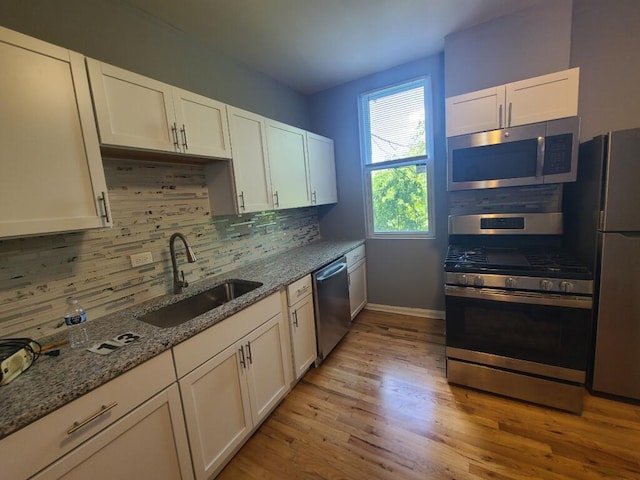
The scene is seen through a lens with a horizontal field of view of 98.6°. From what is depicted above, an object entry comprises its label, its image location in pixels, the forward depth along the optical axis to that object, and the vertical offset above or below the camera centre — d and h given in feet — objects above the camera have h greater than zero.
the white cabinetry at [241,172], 6.63 +0.97
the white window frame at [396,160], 9.28 +1.40
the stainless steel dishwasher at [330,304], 7.47 -2.91
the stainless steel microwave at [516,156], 6.21 +0.84
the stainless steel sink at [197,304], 5.54 -1.99
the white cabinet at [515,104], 6.34 +2.13
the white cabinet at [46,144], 3.41 +1.08
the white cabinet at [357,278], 9.76 -2.87
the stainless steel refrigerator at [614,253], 5.40 -1.42
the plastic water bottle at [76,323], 3.93 -1.42
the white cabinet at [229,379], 4.34 -3.05
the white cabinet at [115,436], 2.76 -2.46
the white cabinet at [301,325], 6.66 -3.01
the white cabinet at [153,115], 4.31 +1.84
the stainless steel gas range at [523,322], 5.51 -2.79
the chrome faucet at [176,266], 5.68 -1.09
